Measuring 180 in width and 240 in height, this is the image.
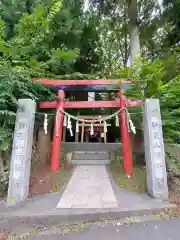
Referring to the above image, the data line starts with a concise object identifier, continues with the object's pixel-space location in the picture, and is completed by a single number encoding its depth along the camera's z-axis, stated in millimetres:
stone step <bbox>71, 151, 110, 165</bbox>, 6650
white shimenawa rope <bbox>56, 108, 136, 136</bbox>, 4405
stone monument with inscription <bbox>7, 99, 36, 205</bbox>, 3717
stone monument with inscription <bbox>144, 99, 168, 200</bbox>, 3823
